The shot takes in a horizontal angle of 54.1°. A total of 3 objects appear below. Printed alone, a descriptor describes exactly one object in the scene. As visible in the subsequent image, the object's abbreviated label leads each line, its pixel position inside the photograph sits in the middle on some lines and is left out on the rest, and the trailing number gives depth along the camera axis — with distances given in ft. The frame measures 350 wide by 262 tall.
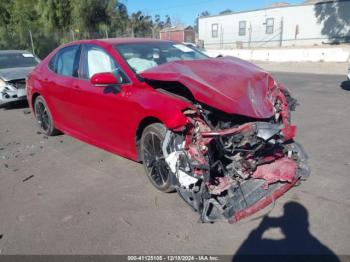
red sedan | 10.94
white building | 97.45
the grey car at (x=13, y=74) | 29.30
